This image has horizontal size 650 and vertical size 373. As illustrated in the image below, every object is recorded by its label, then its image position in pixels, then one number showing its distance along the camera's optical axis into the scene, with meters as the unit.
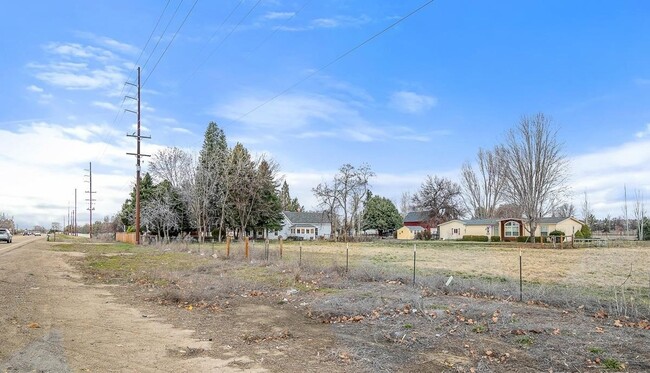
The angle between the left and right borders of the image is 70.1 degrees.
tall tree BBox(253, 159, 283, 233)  56.50
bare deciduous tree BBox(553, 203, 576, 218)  89.84
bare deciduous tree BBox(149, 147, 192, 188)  52.34
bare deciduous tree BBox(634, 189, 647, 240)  64.21
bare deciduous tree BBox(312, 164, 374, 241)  72.75
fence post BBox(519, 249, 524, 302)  10.45
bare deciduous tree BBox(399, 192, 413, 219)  122.62
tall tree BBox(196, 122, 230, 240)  50.94
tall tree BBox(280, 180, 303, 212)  107.44
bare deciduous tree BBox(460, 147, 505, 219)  76.38
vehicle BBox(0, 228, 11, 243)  47.82
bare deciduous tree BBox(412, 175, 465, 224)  84.06
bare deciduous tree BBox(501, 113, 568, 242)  52.22
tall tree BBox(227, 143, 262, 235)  54.00
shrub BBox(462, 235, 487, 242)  65.00
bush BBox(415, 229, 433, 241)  77.50
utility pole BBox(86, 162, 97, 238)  76.06
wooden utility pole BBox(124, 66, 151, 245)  39.66
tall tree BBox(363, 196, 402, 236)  88.69
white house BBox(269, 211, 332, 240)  82.88
